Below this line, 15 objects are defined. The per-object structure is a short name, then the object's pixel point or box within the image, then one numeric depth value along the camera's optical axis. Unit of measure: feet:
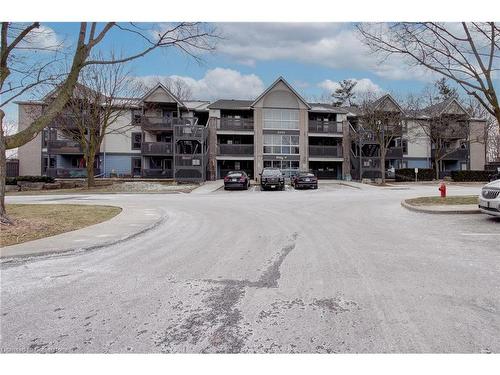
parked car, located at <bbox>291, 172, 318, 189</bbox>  87.04
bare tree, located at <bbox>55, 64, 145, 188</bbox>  85.66
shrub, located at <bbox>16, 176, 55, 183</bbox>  90.48
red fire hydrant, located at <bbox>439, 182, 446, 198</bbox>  49.93
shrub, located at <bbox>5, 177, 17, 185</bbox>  88.64
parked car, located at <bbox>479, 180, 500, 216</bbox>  30.22
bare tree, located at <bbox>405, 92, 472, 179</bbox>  120.78
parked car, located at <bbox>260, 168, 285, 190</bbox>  81.20
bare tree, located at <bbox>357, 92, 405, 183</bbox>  105.19
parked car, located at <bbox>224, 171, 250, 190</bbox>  83.76
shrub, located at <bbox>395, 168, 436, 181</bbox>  116.67
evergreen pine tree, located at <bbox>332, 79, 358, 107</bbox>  203.00
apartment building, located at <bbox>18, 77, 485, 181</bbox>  114.62
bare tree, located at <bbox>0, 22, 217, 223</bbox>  28.99
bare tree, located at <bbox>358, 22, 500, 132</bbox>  40.96
